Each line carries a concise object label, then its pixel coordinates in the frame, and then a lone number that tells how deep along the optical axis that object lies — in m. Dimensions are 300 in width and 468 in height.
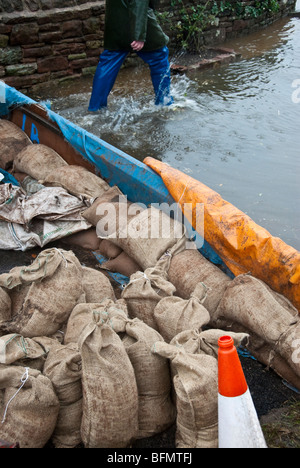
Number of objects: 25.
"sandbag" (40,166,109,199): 4.05
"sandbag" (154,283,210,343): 2.57
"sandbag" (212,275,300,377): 2.51
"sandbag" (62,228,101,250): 3.83
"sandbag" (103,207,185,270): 3.27
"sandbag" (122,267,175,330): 2.82
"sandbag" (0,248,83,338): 2.66
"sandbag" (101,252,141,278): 3.51
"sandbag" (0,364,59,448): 2.04
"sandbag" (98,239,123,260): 3.63
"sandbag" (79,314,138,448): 2.06
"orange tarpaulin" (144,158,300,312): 2.79
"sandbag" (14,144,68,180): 4.46
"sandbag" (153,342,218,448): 2.06
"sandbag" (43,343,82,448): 2.20
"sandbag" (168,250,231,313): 2.96
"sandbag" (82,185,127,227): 3.69
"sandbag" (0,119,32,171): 4.84
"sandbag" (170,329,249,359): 2.28
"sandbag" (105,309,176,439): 2.29
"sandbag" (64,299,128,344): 2.56
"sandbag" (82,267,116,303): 3.00
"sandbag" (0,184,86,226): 3.79
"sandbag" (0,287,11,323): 2.75
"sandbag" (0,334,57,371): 2.17
